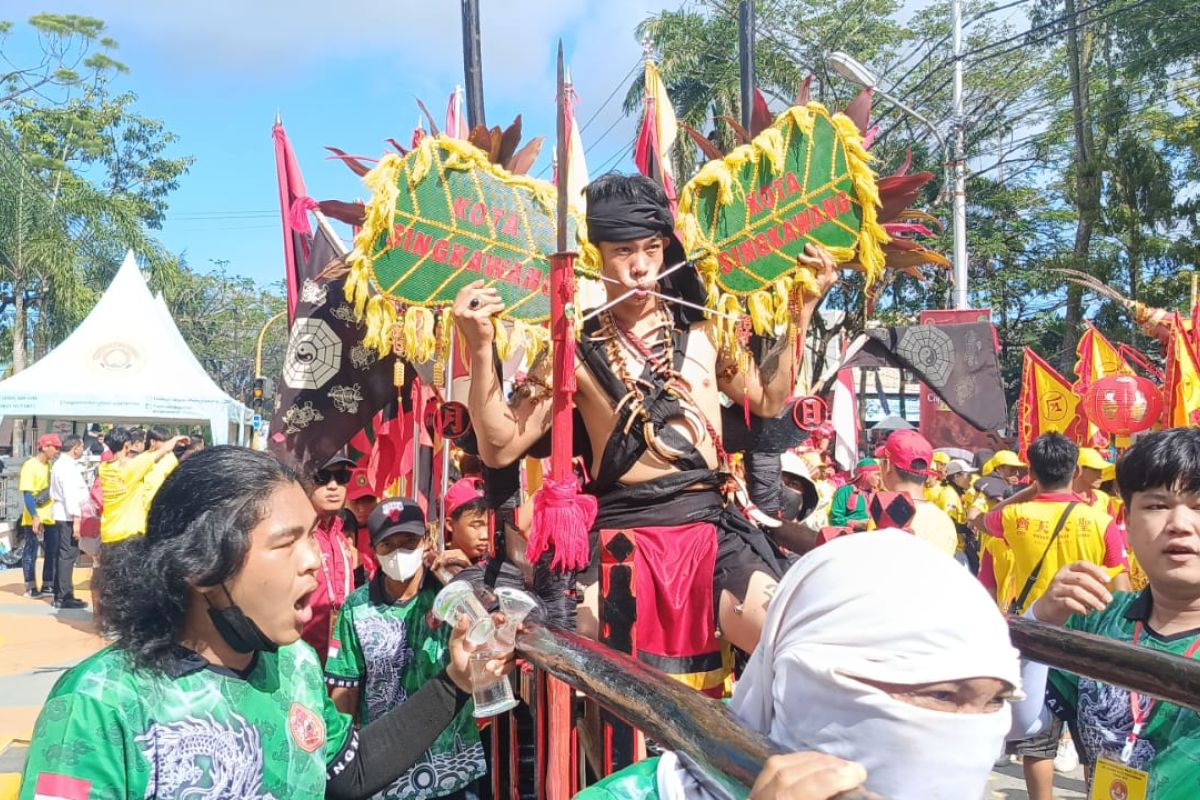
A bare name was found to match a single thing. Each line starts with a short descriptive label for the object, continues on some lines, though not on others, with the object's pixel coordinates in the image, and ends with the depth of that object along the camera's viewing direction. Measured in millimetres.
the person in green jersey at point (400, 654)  2754
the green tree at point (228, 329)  46531
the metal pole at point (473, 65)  4590
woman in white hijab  1097
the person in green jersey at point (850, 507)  5797
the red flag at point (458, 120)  3632
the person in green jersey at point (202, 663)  1456
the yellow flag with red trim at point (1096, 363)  8156
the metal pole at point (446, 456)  3941
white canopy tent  13289
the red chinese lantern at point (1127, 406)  7141
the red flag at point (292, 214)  4965
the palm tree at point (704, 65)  18797
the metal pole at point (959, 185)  13375
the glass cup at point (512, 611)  2049
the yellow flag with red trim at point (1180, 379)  6598
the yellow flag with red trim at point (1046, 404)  8242
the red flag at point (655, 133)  5453
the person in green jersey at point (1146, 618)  1921
